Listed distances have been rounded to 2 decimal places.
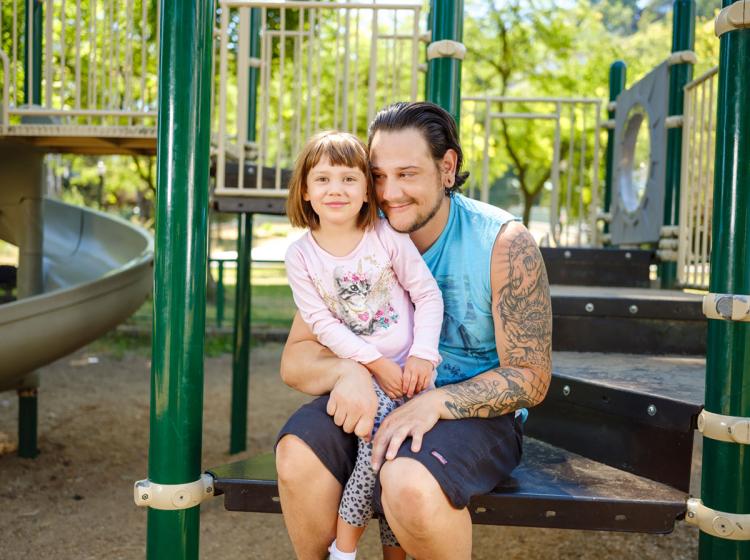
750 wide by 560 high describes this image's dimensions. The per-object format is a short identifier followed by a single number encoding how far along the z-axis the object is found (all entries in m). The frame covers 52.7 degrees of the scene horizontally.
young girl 2.13
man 1.90
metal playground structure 2.09
